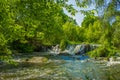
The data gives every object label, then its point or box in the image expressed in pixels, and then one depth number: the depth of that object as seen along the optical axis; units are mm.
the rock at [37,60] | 9278
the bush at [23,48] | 14495
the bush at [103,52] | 10849
